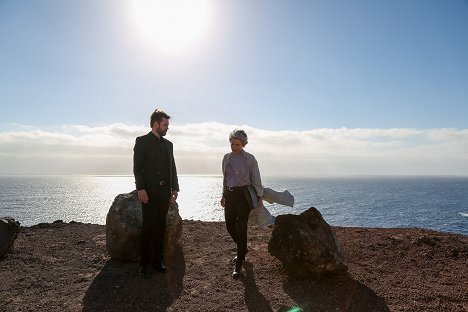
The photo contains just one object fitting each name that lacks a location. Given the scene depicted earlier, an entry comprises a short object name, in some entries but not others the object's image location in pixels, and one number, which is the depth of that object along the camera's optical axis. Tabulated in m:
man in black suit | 6.13
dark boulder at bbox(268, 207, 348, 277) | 6.01
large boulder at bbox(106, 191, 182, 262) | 7.11
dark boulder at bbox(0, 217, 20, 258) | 7.50
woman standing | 6.36
